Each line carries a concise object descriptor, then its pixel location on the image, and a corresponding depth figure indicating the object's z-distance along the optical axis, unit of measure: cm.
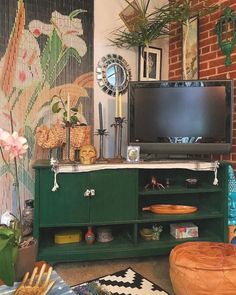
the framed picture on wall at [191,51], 278
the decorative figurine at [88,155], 211
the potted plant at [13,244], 97
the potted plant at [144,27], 264
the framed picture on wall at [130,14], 278
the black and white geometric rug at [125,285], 178
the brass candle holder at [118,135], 236
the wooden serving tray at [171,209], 236
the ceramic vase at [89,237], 221
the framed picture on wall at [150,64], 284
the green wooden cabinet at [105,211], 204
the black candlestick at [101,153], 225
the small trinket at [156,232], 232
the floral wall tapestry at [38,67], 240
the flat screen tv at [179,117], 234
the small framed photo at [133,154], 227
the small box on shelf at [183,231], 236
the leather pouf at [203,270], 151
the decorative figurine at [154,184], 236
